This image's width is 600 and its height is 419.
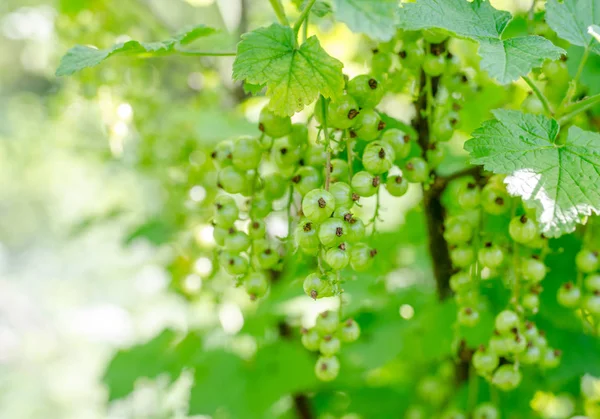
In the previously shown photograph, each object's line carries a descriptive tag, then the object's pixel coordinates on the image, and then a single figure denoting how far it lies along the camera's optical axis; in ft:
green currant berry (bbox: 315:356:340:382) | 1.34
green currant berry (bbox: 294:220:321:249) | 1.24
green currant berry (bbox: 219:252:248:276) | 1.32
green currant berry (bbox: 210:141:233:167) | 1.34
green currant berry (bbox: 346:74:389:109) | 1.27
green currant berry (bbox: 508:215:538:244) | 1.28
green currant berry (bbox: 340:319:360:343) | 1.32
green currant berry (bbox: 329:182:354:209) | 1.24
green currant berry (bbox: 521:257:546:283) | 1.31
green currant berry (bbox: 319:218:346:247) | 1.22
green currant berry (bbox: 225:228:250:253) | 1.32
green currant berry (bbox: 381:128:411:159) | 1.32
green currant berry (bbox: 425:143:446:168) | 1.35
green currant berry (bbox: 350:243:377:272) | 1.26
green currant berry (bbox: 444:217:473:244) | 1.35
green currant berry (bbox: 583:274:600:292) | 1.35
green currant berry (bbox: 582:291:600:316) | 1.34
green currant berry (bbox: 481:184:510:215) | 1.31
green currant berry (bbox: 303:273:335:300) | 1.22
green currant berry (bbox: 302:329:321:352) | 1.32
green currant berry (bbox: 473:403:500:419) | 1.45
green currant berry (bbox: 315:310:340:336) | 1.29
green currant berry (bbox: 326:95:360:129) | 1.25
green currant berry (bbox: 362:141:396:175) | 1.26
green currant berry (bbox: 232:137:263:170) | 1.32
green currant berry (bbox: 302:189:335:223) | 1.21
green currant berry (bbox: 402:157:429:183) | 1.32
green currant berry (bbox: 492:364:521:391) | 1.35
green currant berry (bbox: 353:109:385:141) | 1.28
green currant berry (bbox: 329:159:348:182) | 1.28
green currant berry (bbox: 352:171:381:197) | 1.25
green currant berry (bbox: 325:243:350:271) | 1.22
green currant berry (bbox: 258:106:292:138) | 1.29
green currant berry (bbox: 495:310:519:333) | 1.32
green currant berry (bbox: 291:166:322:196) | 1.28
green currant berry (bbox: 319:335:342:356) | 1.30
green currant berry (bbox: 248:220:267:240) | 1.33
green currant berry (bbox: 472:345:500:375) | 1.35
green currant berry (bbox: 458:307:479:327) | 1.35
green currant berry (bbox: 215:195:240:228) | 1.34
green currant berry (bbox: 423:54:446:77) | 1.32
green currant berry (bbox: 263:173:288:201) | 1.35
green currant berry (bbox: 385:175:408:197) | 1.31
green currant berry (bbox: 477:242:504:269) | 1.32
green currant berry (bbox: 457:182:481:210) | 1.33
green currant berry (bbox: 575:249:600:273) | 1.34
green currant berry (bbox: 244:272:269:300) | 1.33
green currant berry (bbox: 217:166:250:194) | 1.33
